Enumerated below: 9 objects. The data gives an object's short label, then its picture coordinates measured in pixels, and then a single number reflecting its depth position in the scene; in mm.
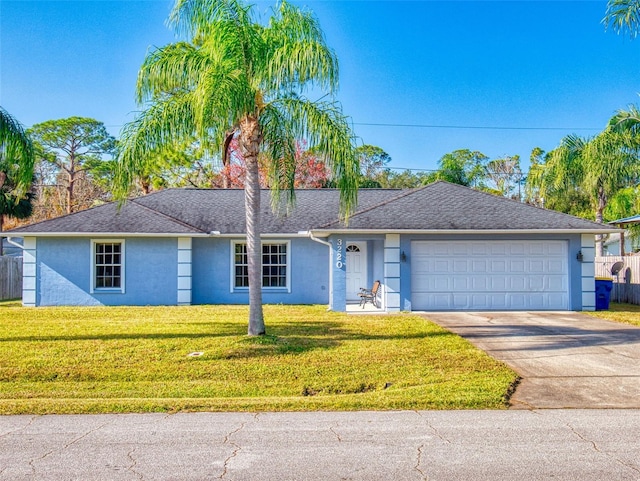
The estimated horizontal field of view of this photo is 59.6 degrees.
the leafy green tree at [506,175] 54688
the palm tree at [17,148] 12281
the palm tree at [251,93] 10336
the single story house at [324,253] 16266
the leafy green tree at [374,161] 53900
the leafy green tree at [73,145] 44188
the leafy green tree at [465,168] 34531
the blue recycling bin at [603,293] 17094
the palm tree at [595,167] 17984
